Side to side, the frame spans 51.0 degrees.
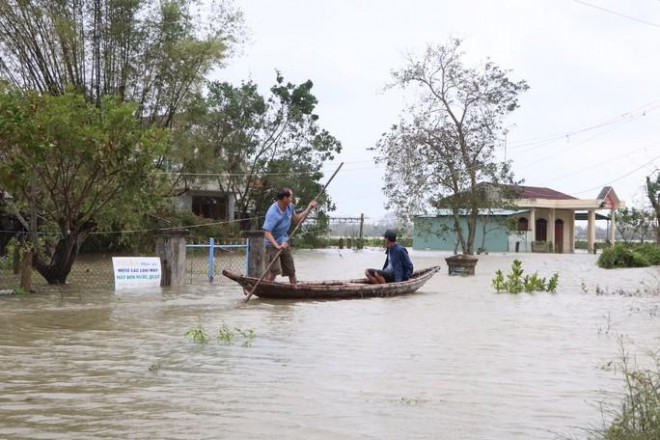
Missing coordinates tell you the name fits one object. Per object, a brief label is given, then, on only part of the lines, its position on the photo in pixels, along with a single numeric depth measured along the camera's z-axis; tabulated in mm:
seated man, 13547
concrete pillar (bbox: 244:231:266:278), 14227
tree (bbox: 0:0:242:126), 20625
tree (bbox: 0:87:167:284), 11703
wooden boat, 11531
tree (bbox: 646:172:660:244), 23441
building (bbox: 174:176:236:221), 35719
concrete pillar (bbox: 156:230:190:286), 13523
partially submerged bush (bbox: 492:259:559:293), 14195
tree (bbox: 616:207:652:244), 35438
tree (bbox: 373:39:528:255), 28547
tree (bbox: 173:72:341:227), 35500
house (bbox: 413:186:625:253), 40500
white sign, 13062
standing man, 11766
